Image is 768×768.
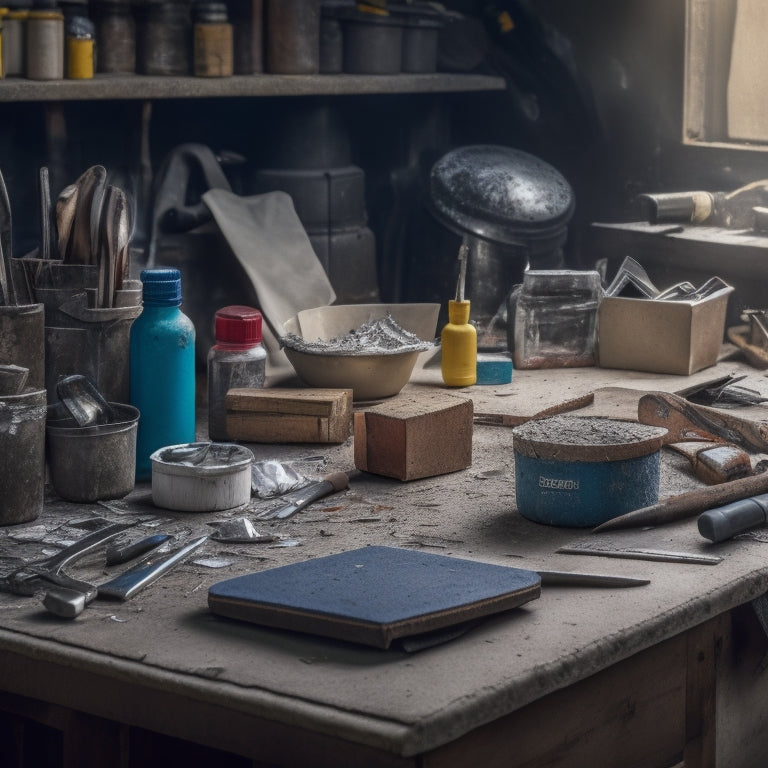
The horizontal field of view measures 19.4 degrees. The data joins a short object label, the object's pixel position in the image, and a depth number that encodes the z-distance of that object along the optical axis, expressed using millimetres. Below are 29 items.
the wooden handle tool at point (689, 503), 3057
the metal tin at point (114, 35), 5258
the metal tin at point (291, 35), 5775
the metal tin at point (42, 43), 4859
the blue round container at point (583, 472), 3040
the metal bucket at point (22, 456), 2935
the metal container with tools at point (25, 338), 3116
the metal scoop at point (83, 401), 3154
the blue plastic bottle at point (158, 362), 3396
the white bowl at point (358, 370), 4077
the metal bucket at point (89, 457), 3141
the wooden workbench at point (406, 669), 2133
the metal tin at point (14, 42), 4842
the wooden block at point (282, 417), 3795
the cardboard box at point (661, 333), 4656
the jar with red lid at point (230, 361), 3861
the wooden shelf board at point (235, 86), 4849
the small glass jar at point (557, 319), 4803
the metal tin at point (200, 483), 3151
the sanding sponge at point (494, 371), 4545
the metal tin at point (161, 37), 5359
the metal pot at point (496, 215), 5817
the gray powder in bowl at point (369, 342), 4086
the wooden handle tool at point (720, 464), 3409
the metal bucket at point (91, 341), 3287
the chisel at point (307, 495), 3161
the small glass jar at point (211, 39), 5421
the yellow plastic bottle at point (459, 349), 4476
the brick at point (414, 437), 3432
